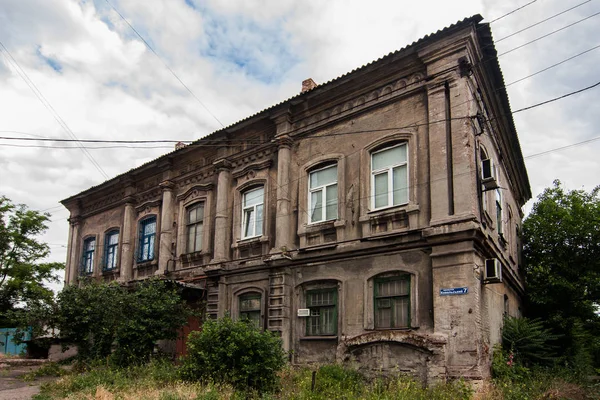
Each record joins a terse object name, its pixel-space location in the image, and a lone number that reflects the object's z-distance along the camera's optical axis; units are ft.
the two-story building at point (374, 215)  38.37
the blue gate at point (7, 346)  92.02
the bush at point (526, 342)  42.37
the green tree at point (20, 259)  99.66
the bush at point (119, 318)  50.44
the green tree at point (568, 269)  54.55
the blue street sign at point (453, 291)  36.58
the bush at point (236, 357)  36.73
